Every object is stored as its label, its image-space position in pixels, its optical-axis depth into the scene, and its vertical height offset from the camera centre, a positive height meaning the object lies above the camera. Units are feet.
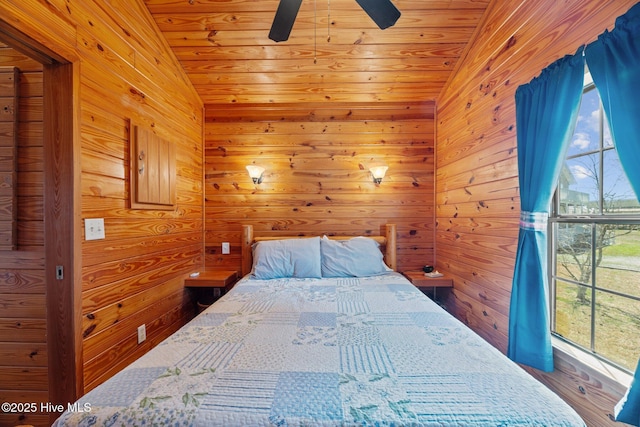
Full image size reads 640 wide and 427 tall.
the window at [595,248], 3.66 -0.60
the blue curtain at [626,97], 2.99 +1.39
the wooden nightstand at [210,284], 7.92 -2.11
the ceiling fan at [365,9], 4.25 +3.42
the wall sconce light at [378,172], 8.74 +1.41
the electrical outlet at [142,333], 6.03 -2.75
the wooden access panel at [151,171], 5.86 +1.12
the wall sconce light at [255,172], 8.77 +1.47
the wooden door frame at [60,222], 4.34 -0.08
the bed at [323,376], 2.41 -1.85
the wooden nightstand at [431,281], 7.82 -2.09
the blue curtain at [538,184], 4.06 +0.46
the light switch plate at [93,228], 4.64 -0.21
